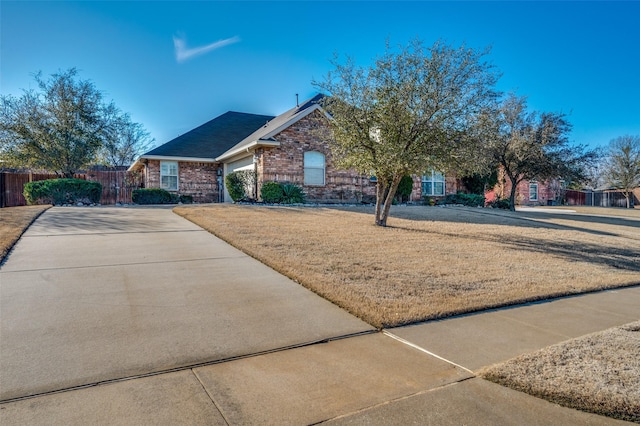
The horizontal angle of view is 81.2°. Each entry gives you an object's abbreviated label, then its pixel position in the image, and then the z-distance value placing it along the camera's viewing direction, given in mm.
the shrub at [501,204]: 24064
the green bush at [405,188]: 20031
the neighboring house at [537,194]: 33528
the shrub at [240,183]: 18156
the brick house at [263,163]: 17938
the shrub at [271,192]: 16984
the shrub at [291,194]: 17297
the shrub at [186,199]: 20667
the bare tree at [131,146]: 35203
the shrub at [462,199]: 22281
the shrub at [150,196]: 18844
